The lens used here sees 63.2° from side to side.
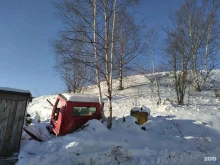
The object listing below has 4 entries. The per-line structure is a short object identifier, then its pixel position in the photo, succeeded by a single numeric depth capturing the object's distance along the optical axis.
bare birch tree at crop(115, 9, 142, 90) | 7.84
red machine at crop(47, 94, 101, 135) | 6.83
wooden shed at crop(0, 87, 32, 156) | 5.70
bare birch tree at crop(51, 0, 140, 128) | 6.99
